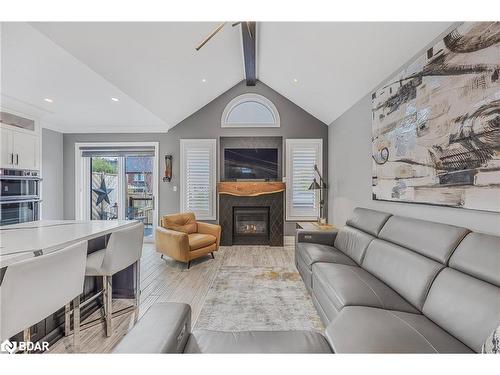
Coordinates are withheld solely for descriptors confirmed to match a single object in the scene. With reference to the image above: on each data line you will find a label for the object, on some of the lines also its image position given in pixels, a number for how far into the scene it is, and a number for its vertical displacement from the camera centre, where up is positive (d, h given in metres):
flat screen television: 5.14 +0.51
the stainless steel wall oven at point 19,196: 3.31 -0.14
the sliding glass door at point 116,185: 5.25 +0.04
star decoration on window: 5.48 -0.13
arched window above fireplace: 5.14 +1.68
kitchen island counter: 1.34 -0.38
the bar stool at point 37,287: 1.09 -0.55
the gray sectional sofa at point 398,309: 1.12 -0.77
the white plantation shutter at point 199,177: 5.10 +0.22
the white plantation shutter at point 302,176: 5.09 +0.23
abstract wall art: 1.49 +0.51
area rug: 2.11 -1.28
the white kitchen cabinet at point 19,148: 3.38 +0.61
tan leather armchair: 3.53 -0.86
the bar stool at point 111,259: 1.97 -0.67
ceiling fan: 2.91 +2.14
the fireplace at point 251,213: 4.88 -0.59
